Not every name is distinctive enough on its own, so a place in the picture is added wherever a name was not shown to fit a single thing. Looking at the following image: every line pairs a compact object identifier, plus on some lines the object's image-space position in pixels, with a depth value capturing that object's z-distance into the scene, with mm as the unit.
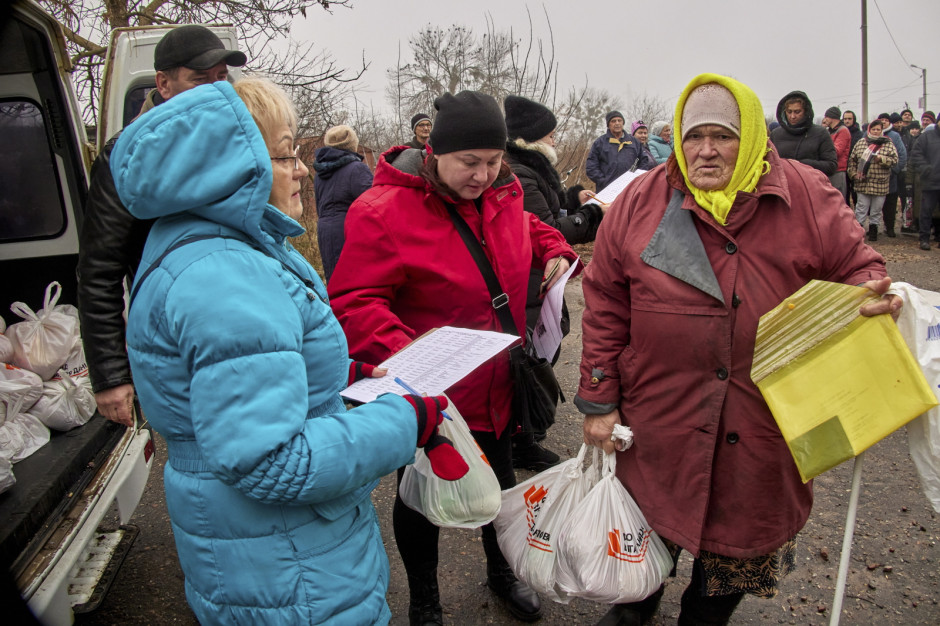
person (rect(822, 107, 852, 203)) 10414
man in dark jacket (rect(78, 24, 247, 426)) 2371
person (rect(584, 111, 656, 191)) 8633
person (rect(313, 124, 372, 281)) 5312
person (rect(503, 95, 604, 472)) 3662
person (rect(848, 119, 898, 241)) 10016
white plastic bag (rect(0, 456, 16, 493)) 2350
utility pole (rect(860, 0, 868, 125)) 20088
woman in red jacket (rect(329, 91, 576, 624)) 2221
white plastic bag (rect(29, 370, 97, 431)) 2977
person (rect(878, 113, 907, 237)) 10859
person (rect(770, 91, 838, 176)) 8117
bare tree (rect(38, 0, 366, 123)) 6770
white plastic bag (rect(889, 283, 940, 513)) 1713
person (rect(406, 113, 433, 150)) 6866
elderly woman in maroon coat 1893
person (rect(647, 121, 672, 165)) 9812
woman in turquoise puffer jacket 1149
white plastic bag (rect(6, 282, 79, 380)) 3182
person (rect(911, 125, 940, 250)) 9695
